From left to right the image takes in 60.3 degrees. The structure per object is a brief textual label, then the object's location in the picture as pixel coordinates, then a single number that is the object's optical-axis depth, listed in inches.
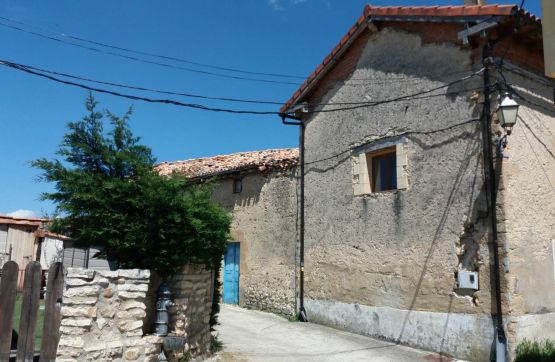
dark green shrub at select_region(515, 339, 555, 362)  267.4
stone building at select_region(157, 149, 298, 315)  448.1
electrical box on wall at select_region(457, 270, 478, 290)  289.7
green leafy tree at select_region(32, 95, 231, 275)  220.1
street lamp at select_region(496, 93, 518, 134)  265.3
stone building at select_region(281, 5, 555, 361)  287.0
